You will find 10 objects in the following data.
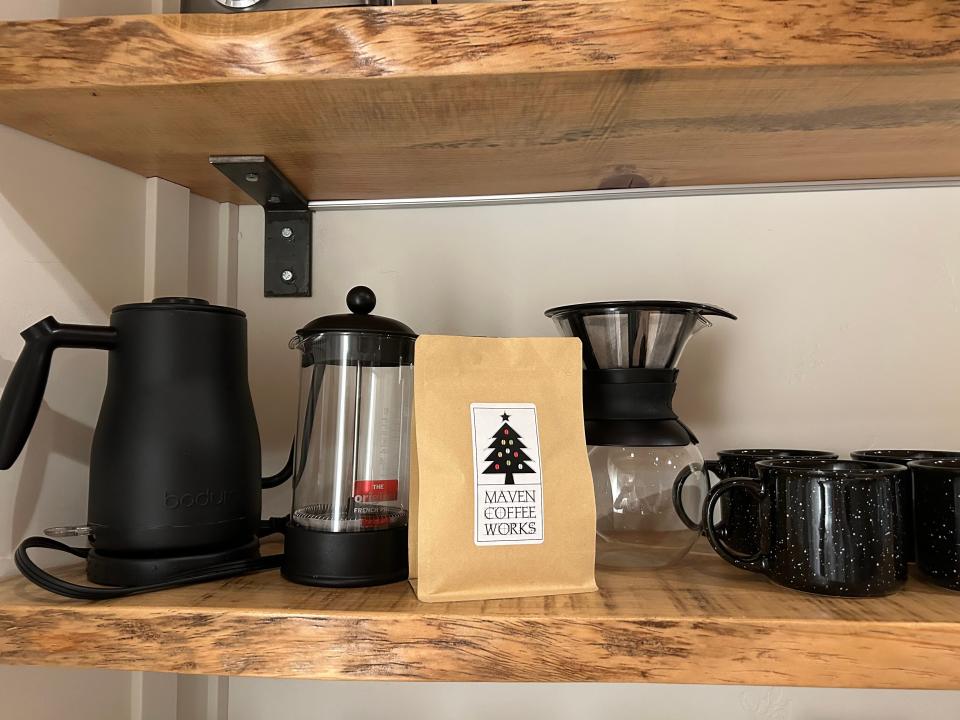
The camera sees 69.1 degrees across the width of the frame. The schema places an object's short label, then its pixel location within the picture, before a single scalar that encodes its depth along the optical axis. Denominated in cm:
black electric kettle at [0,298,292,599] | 61
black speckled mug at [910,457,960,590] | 60
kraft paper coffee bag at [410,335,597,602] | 60
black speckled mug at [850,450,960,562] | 64
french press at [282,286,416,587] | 65
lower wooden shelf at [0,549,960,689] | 53
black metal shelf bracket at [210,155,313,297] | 93
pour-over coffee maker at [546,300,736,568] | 68
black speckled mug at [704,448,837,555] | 69
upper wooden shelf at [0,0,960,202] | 55
